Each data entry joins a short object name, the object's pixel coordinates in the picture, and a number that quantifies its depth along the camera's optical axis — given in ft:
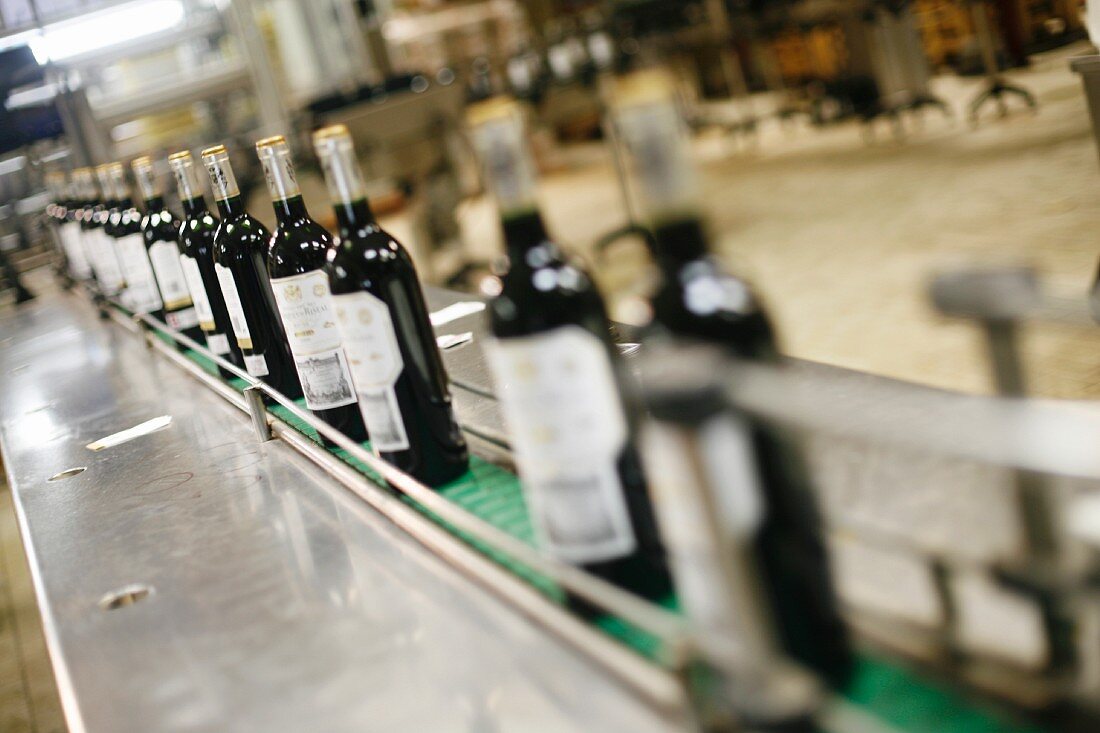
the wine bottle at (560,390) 2.12
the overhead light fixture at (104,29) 15.61
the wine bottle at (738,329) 1.66
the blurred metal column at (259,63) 16.72
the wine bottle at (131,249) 7.11
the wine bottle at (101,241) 8.60
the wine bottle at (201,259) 5.23
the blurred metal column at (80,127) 14.70
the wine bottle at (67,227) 11.32
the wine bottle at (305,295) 3.78
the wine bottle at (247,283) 4.53
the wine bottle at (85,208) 9.57
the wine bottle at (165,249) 6.11
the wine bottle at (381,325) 3.06
